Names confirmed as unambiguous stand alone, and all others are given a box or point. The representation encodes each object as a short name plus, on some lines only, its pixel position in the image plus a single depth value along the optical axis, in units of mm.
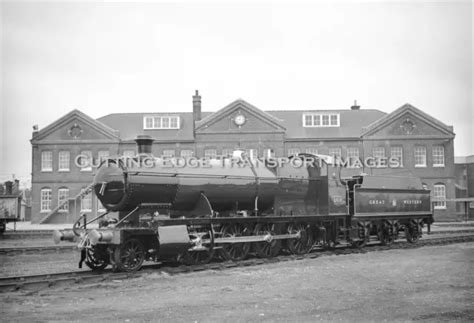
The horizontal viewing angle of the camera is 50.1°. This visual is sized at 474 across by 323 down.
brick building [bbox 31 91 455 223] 41969
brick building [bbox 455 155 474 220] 51781
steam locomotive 13180
